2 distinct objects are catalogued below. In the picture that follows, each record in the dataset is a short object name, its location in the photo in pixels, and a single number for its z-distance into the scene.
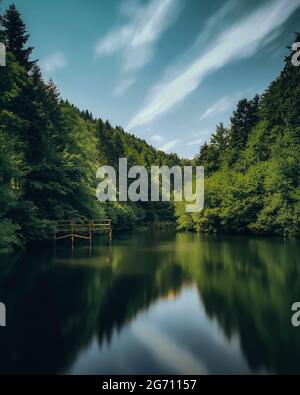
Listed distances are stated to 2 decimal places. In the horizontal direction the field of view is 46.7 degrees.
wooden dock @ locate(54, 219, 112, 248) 28.57
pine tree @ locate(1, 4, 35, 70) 29.27
